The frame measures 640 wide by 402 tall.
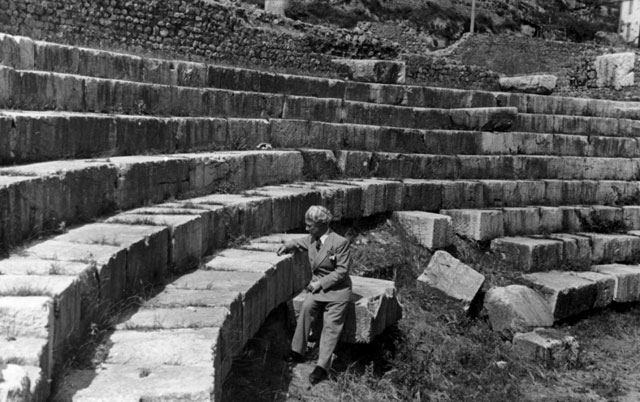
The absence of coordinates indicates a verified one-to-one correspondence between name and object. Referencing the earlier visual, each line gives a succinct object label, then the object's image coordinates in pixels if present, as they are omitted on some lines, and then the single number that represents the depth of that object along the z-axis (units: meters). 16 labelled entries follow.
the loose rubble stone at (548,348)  7.61
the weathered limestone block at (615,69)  17.83
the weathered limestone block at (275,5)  20.91
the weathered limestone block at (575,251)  10.24
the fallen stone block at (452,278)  8.27
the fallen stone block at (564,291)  8.90
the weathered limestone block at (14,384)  2.82
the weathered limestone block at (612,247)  10.77
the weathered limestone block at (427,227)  9.23
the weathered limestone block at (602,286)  9.55
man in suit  5.81
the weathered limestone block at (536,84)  15.53
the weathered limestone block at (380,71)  13.59
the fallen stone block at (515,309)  8.11
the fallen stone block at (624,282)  9.89
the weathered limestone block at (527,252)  9.67
